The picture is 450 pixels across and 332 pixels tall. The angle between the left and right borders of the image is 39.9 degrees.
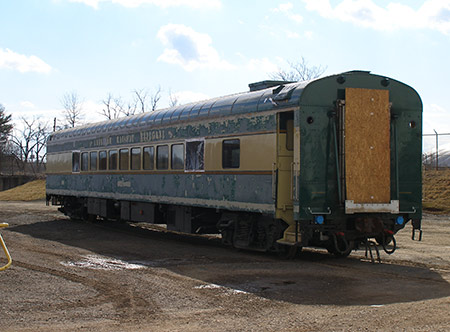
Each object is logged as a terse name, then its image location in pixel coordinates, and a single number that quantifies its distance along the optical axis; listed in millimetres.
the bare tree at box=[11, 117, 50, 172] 77438
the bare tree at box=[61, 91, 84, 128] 60947
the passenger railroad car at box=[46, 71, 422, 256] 11477
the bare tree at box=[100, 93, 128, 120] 57031
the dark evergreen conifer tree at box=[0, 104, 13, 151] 77731
